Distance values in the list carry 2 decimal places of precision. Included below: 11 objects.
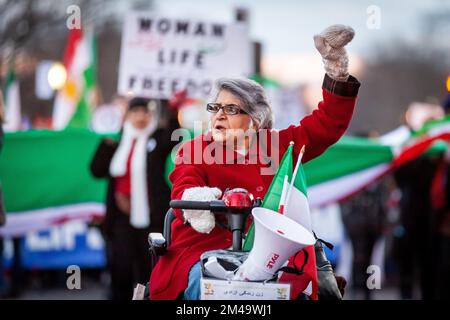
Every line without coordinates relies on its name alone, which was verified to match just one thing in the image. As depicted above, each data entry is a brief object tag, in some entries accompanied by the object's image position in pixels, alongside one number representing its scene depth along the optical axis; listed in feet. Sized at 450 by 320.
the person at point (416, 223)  58.69
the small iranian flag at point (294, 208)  23.38
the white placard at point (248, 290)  22.78
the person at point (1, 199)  40.52
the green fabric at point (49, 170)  62.91
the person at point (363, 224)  66.76
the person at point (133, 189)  47.55
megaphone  22.24
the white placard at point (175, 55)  51.62
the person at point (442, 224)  53.83
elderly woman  25.48
